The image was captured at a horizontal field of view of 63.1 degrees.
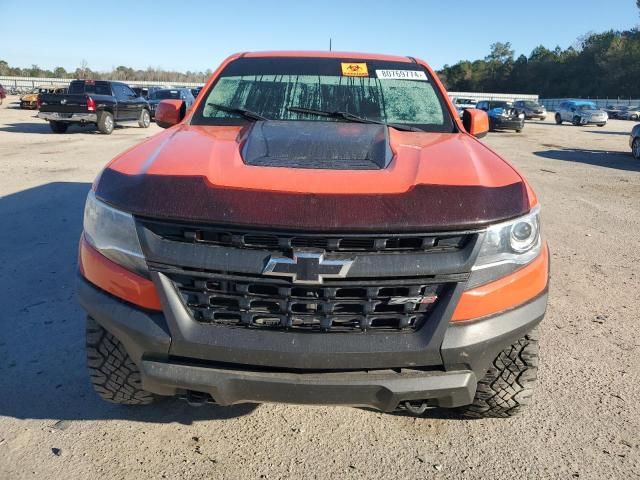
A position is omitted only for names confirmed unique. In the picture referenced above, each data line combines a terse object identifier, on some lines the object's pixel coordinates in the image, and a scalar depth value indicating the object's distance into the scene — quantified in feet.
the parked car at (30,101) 101.65
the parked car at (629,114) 155.94
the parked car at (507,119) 83.05
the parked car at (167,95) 81.50
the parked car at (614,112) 164.04
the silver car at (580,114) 107.96
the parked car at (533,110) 117.80
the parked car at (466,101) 132.54
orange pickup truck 6.12
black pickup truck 54.95
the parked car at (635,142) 47.58
